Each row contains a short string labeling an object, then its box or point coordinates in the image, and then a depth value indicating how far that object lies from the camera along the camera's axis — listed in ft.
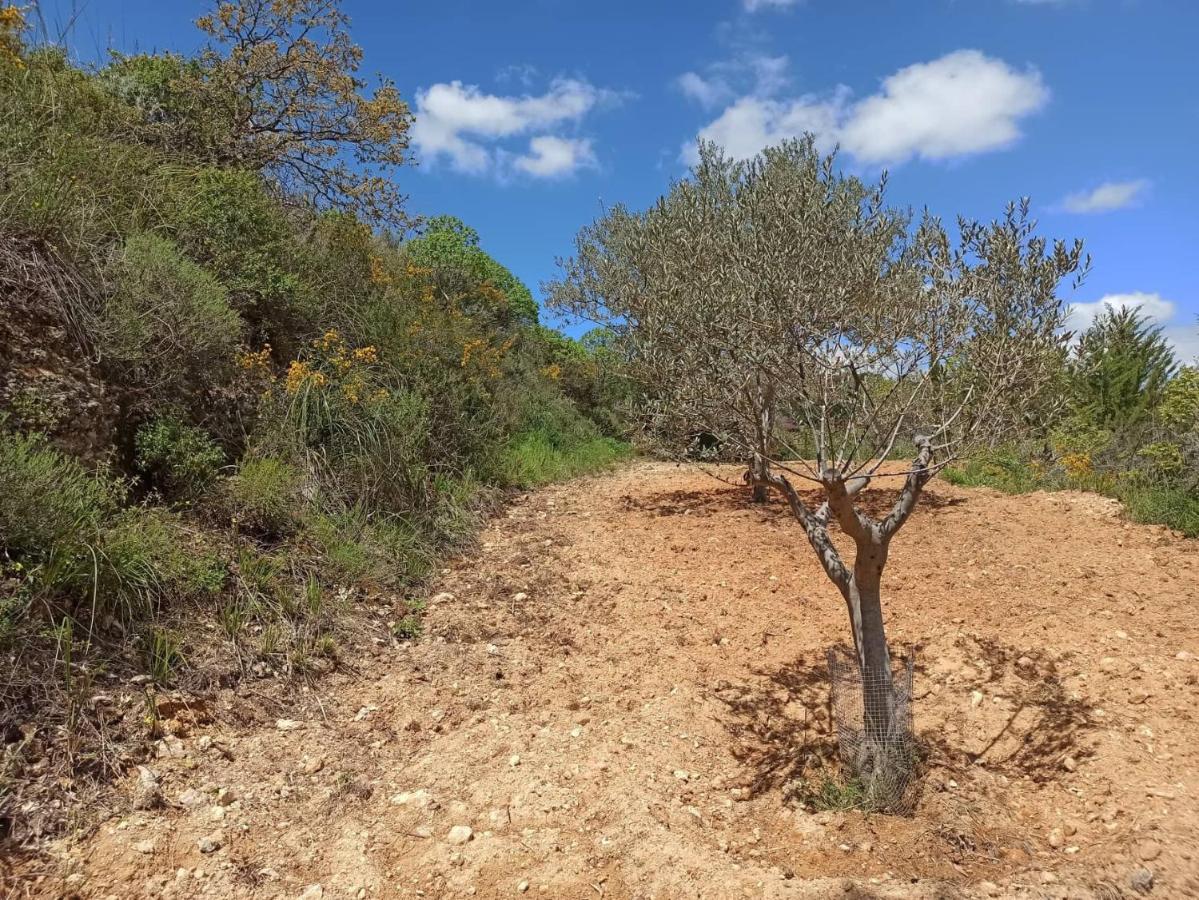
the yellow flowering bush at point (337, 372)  21.70
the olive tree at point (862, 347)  11.93
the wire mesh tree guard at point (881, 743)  12.00
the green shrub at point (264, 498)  17.71
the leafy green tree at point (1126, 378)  41.70
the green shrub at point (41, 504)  12.17
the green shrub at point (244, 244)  22.16
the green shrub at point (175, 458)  16.85
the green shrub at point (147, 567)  13.29
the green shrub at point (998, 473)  32.96
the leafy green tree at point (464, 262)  38.50
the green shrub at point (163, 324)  17.08
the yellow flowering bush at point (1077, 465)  32.11
